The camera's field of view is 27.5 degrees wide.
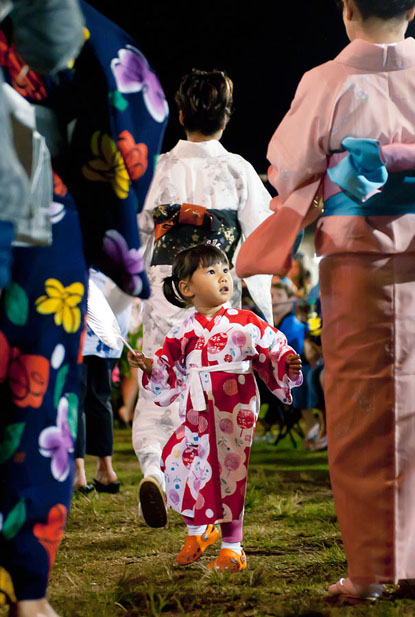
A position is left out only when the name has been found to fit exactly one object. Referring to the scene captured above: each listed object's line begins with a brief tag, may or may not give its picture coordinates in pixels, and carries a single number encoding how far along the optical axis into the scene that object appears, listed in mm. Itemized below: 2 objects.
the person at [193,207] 3674
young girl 2936
